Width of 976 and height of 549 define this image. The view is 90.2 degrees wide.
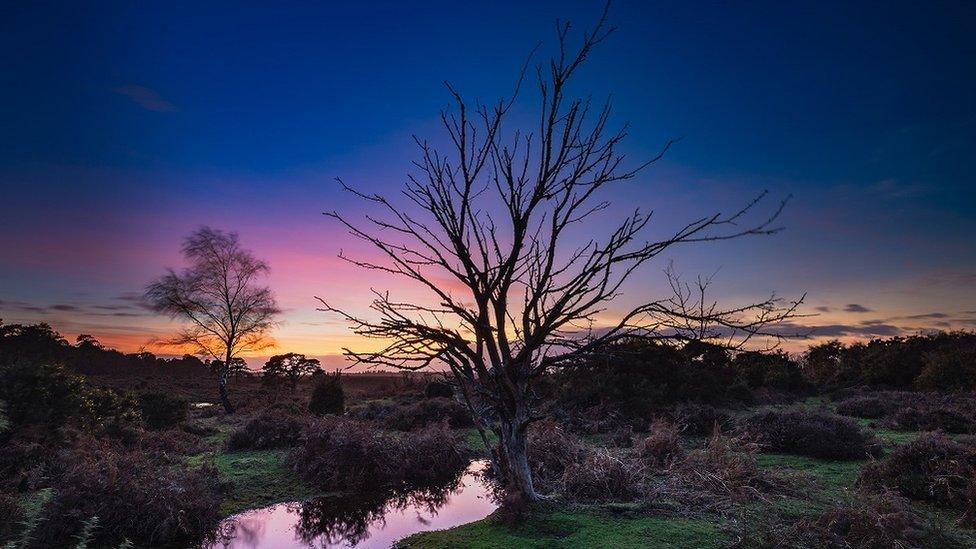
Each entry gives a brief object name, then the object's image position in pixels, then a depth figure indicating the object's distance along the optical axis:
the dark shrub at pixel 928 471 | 7.09
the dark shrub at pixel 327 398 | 20.39
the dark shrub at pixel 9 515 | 5.56
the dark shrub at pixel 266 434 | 13.61
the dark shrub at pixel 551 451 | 9.27
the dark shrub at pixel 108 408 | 12.31
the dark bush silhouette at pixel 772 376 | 22.53
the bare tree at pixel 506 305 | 5.84
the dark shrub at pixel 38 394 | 9.90
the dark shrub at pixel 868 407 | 15.59
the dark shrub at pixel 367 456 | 10.26
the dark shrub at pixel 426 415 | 17.70
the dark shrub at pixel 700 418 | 13.86
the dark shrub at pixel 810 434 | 10.31
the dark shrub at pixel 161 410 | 16.22
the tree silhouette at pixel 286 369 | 36.12
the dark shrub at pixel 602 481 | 7.52
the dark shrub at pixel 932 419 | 12.19
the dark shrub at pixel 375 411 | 19.36
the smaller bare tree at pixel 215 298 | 27.42
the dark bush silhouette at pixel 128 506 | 6.62
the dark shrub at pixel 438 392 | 24.16
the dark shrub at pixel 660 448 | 9.59
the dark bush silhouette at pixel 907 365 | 19.28
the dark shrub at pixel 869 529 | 5.27
